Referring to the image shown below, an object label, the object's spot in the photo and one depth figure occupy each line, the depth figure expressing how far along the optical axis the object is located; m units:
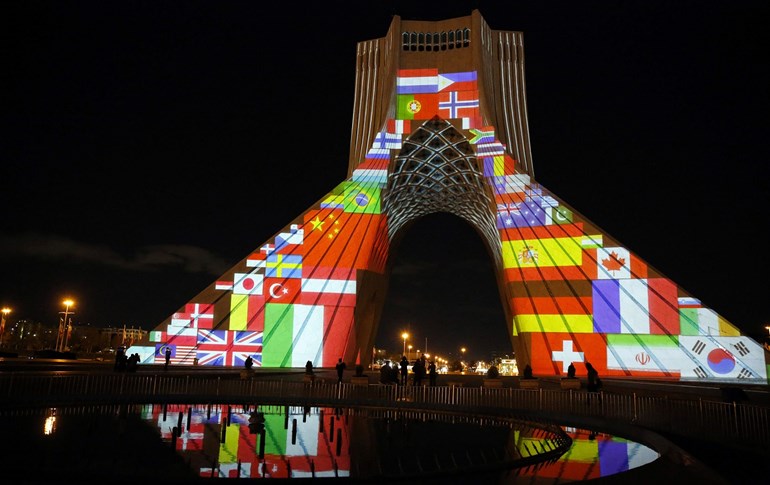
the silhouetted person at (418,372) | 22.69
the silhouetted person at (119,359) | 23.29
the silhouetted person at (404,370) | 24.29
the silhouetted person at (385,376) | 21.91
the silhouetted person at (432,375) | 23.81
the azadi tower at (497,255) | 32.84
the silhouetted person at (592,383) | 18.25
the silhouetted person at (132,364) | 23.28
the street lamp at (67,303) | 49.51
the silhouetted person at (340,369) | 22.63
